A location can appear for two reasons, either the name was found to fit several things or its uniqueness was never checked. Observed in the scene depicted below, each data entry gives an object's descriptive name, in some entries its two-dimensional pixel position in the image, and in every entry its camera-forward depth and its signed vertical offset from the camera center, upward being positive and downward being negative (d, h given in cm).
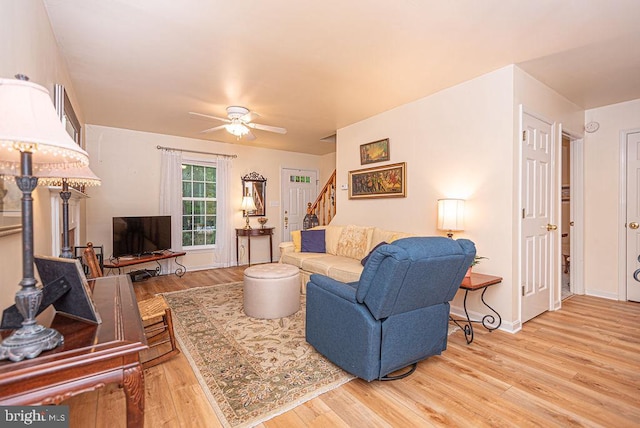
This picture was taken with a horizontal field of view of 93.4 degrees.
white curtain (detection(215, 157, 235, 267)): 592 -8
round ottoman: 313 -86
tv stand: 435 -72
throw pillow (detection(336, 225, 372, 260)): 404 -42
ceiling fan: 361 +109
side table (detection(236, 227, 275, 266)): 598 -44
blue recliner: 177 -63
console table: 79 -43
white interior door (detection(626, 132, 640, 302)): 369 -3
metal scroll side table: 261 -85
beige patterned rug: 180 -113
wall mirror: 623 +47
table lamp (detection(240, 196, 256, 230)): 596 +16
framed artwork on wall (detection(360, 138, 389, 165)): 418 +86
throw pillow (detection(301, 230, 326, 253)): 456 -45
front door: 681 +39
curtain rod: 525 +113
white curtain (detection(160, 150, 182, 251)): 525 +37
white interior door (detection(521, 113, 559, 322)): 301 -9
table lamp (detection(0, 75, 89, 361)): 80 +18
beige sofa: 357 -59
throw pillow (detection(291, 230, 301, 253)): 463 -45
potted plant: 280 -48
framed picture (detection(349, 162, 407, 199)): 396 +42
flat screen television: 461 -36
